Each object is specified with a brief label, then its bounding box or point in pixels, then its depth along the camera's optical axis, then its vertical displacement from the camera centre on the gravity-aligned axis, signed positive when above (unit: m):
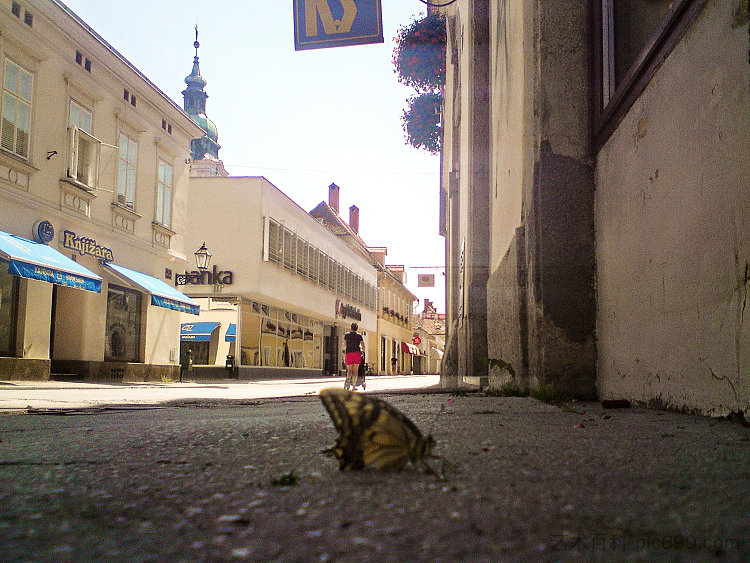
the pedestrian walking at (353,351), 13.02 +0.11
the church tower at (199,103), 75.06 +27.52
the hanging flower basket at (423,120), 16.56 +5.73
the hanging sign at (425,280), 39.19 +4.40
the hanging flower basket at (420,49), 14.46 +6.54
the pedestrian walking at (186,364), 18.03 -0.23
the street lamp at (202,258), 18.56 +2.61
